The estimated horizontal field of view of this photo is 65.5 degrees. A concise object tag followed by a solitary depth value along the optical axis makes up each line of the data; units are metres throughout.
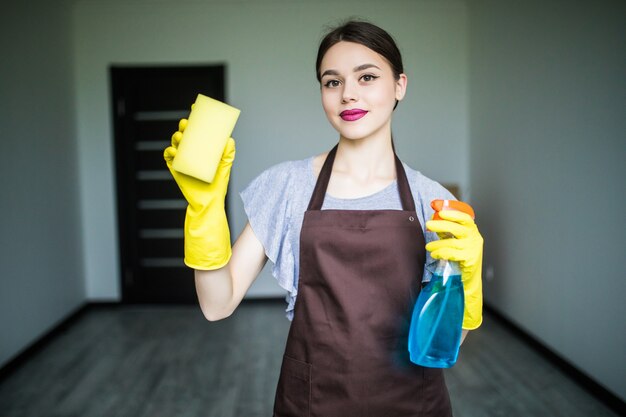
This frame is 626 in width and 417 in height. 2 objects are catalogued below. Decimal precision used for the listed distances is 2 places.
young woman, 0.91
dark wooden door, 3.96
